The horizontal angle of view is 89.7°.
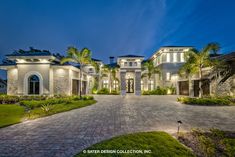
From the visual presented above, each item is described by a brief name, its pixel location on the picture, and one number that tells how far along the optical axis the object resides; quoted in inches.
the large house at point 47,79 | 612.4
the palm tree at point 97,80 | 1095.8
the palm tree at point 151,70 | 953.6
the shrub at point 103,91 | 1001.5
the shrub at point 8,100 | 503.5
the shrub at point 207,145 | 134.0
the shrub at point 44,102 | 418.6
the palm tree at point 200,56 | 525.5
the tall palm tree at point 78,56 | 584.4
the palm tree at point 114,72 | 1022.4
